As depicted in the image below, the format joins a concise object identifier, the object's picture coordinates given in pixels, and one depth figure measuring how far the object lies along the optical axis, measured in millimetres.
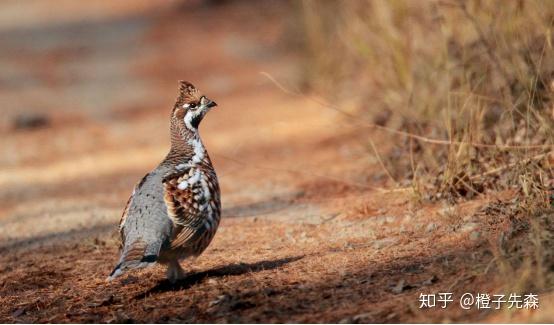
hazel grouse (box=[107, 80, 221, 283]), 12906
